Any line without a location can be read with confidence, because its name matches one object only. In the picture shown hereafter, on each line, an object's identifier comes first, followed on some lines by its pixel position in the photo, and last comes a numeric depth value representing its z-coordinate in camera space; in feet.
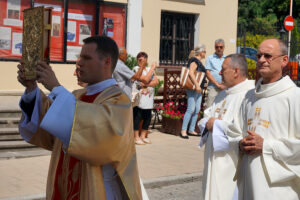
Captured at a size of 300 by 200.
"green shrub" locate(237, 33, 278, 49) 96.42
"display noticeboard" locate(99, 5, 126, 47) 42.97
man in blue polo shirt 35.13
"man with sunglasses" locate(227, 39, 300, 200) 13.07
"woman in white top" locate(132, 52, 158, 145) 33.17
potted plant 38.27
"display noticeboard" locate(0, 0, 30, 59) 37.22
